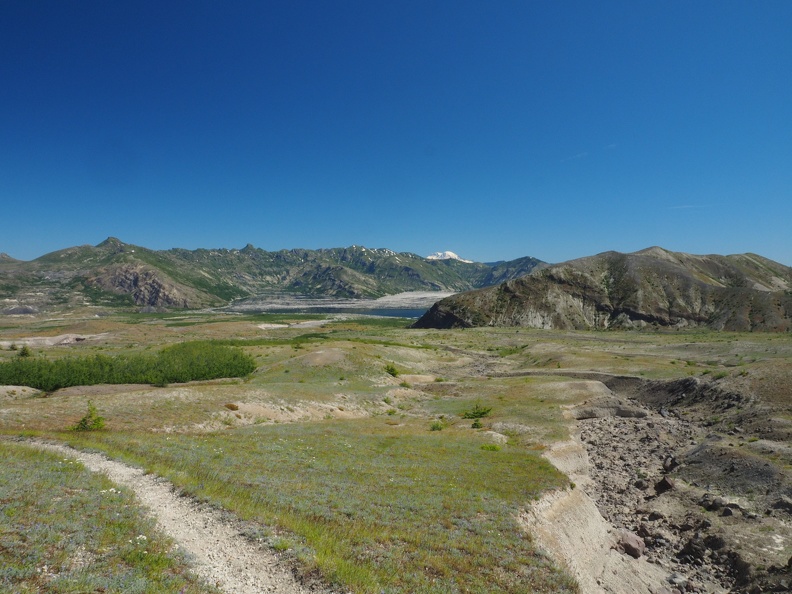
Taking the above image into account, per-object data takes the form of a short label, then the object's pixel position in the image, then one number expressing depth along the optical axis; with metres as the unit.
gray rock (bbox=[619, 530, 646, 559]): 21.17
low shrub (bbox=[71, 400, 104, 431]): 29.16
